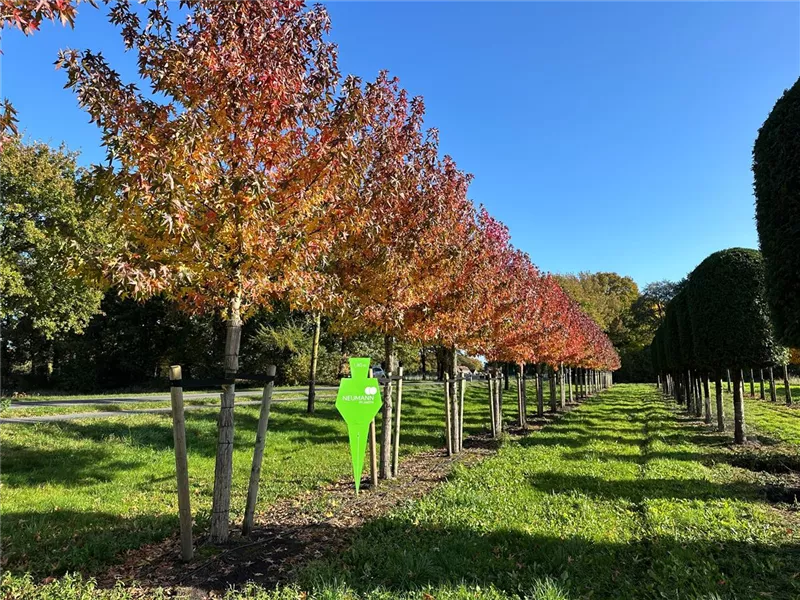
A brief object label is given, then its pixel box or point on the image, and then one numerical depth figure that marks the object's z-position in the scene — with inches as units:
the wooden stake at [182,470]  177.9
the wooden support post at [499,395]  526.9
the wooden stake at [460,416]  452.9
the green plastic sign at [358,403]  257.0
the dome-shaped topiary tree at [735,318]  466.6
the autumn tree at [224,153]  167.8
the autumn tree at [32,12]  98.1
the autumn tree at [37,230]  777.6
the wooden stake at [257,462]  205.6
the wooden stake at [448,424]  412.8
